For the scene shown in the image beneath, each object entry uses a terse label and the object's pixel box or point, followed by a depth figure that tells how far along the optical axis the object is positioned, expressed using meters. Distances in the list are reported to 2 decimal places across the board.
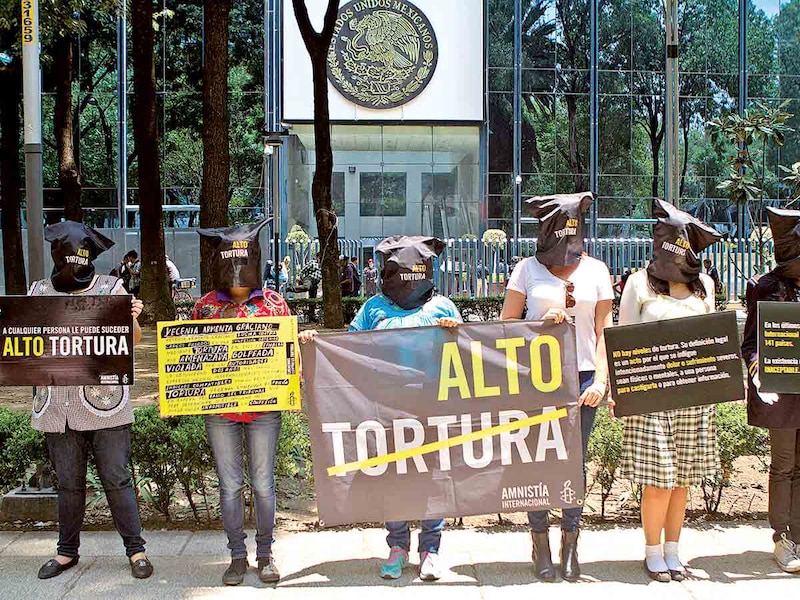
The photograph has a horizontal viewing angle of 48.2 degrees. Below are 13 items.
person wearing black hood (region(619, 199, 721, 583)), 5.10
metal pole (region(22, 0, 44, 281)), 6.56
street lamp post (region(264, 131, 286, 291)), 15.61
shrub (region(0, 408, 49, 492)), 6.31
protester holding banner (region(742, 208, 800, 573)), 5.34
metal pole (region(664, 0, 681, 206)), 10.90
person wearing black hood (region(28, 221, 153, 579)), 5.23
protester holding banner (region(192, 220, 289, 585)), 5.17
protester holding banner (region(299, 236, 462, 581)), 5.22
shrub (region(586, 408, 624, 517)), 6.35
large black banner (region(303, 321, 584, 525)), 5.25
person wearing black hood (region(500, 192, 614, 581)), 5.21
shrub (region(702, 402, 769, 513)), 6.38
